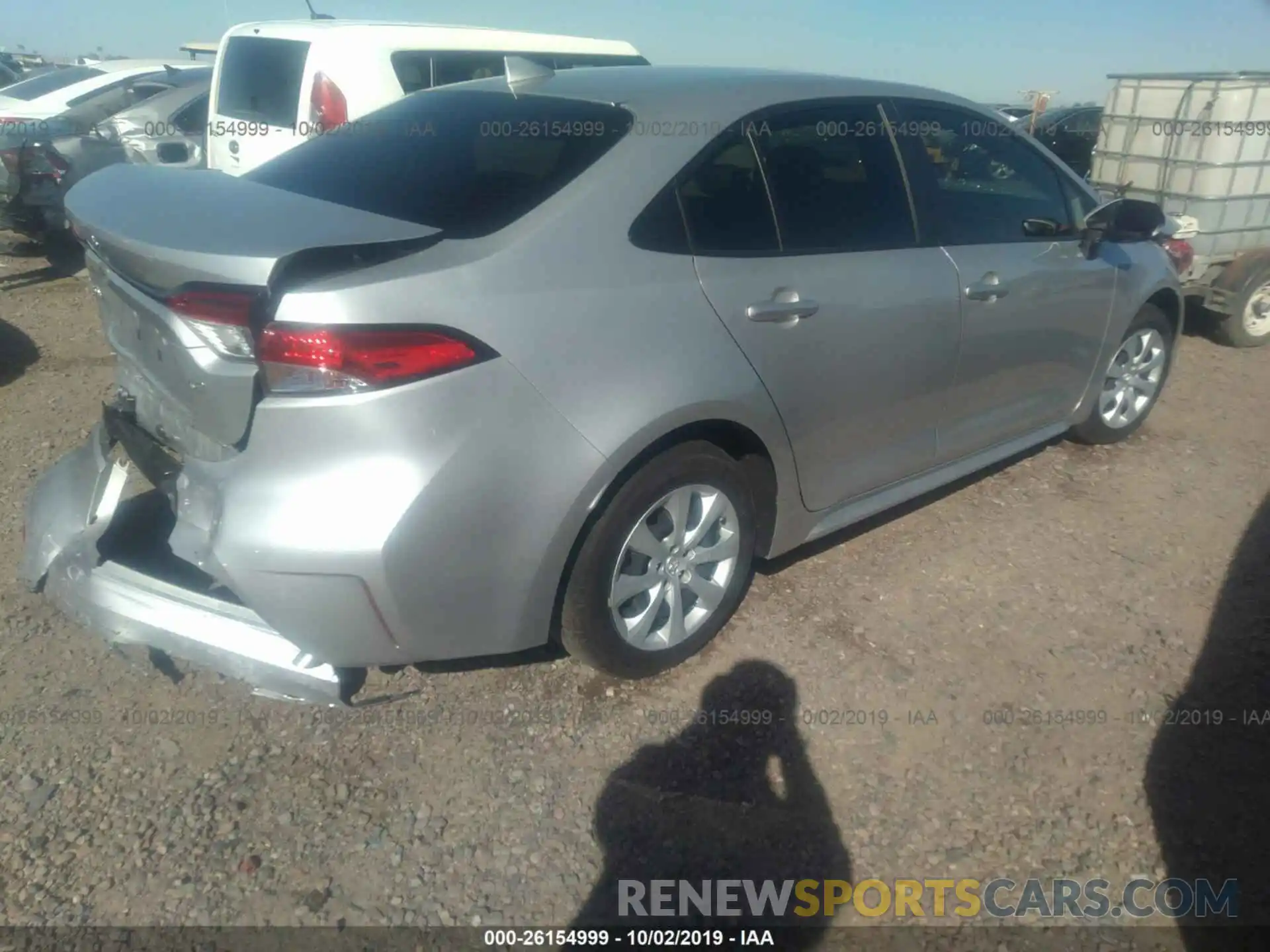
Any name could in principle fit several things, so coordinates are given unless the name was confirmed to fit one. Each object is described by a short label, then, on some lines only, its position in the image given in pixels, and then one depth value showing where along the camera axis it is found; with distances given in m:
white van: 6.58
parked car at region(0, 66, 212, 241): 7.56
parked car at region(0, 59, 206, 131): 10.70
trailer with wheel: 5.64
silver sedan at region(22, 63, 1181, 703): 2.04
